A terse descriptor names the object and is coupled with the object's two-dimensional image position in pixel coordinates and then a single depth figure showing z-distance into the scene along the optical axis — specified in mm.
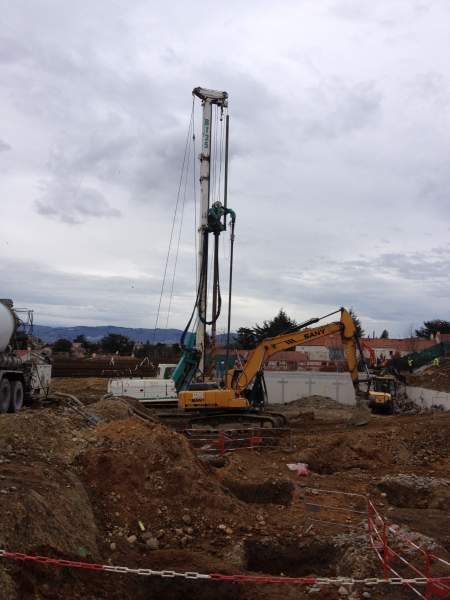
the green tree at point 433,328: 84475
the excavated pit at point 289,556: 9547
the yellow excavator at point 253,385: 20812
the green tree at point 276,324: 73038
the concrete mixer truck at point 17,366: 17203
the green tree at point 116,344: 81625
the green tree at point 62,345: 78450
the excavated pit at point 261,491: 13016
